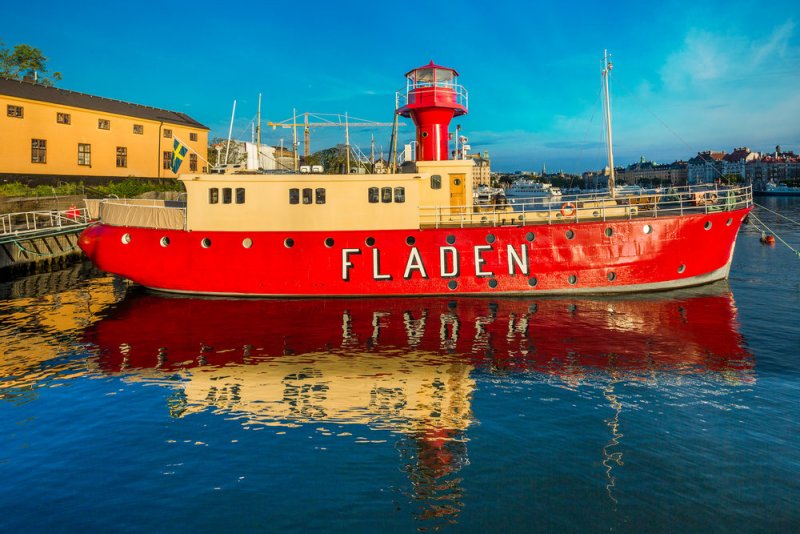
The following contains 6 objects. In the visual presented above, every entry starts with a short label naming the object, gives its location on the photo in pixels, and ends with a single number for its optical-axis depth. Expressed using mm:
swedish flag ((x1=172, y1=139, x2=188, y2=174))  21266
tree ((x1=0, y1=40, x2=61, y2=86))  61812
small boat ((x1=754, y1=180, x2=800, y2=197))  174650
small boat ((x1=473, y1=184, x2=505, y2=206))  24195
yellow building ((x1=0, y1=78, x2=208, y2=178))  42219
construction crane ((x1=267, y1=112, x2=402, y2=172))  26194
